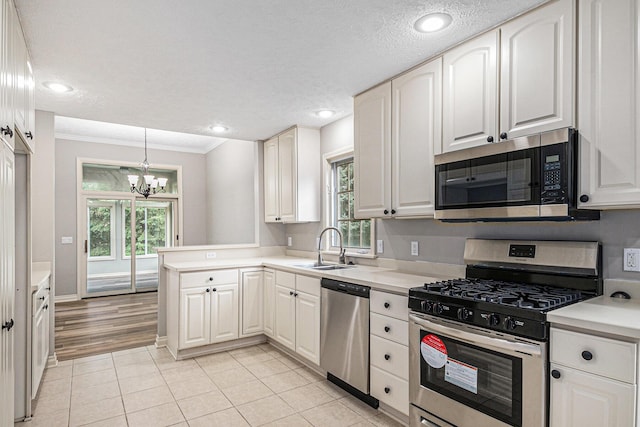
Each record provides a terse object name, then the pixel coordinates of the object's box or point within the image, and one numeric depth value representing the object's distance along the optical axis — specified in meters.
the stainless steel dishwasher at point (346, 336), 2.66
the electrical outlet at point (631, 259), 1.80
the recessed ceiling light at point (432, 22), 2.02
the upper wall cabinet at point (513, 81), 1.83
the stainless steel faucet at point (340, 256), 3.72
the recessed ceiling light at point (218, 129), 4.28
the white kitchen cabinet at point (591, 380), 1.38
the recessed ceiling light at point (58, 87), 2.95
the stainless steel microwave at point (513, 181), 1.77
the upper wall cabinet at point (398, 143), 2.52
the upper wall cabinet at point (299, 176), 4.16
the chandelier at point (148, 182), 5.71
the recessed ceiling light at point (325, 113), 3.65
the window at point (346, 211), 3.73
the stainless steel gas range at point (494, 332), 1.64
